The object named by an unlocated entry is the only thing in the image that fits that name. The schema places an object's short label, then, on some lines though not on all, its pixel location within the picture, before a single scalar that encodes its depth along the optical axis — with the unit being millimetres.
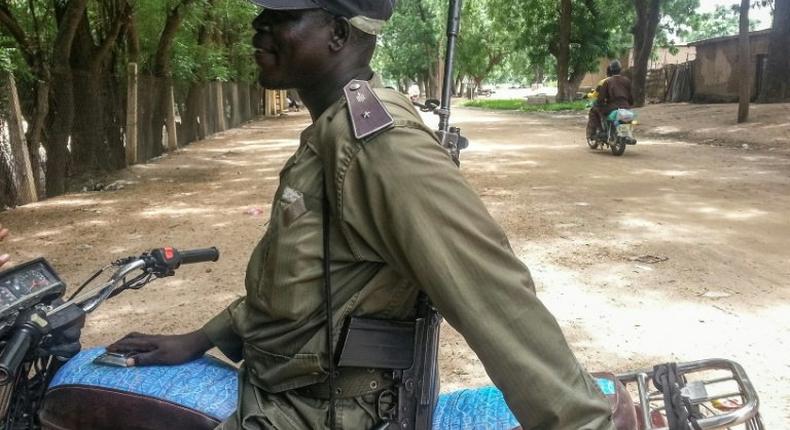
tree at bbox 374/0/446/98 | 52625
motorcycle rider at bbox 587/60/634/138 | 13266
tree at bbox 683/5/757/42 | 73212
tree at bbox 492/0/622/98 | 33000
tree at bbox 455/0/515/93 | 47659
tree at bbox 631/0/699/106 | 25250
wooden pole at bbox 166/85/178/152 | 15805
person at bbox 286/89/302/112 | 40844
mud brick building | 23534
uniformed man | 1163
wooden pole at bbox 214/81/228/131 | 22047
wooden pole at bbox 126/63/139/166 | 12688
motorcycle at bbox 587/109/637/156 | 12594
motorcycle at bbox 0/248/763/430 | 1475
